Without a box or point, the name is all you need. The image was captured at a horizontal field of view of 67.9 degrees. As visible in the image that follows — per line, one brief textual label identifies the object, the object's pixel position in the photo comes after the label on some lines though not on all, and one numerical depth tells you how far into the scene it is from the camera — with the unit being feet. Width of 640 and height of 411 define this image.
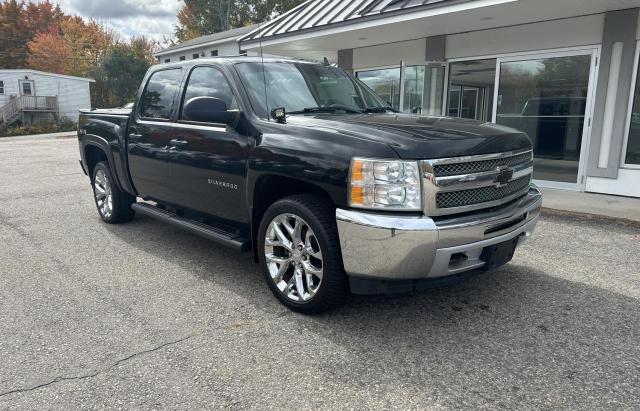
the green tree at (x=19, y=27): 166.81
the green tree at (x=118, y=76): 132.98
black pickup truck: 9.95
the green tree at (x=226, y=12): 151.84
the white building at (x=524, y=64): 26.17
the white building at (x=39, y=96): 118.93
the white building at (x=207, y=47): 99.60
